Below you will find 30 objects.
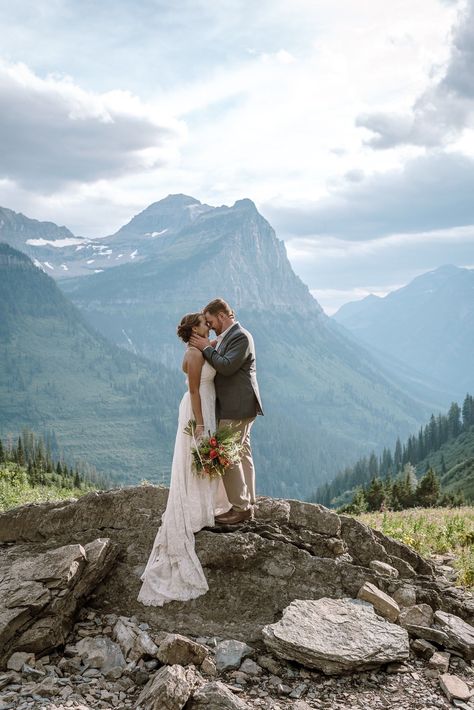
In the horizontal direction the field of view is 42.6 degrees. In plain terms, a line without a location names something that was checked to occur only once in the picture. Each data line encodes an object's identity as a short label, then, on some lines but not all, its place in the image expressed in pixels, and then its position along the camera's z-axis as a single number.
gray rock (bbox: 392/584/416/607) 9.89
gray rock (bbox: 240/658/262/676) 8.37
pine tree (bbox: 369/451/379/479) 190.25
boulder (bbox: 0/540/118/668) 8.57
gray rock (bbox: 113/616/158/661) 8.54
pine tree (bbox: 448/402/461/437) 183.90
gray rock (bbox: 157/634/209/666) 8.27
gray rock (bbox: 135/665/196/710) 7.13
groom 10.16
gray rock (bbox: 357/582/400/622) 9.39
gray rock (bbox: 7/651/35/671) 8.30
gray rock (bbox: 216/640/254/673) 8.39
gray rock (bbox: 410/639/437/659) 8.88
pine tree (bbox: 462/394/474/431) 184.00
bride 9.82
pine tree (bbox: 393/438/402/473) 183.32
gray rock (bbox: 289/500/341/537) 11.25
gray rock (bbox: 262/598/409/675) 8.27
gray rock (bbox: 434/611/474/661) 8.99
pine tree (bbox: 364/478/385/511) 43.91
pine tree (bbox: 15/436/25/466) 75.38
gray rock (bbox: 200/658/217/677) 8.19
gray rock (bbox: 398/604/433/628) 9.38
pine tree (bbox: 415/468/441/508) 42.12
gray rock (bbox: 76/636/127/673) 8.46
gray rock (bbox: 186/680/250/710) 7.15
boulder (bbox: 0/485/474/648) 9.26
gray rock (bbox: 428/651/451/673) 8.58
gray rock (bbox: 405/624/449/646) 9.09
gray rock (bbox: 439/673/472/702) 7.98
